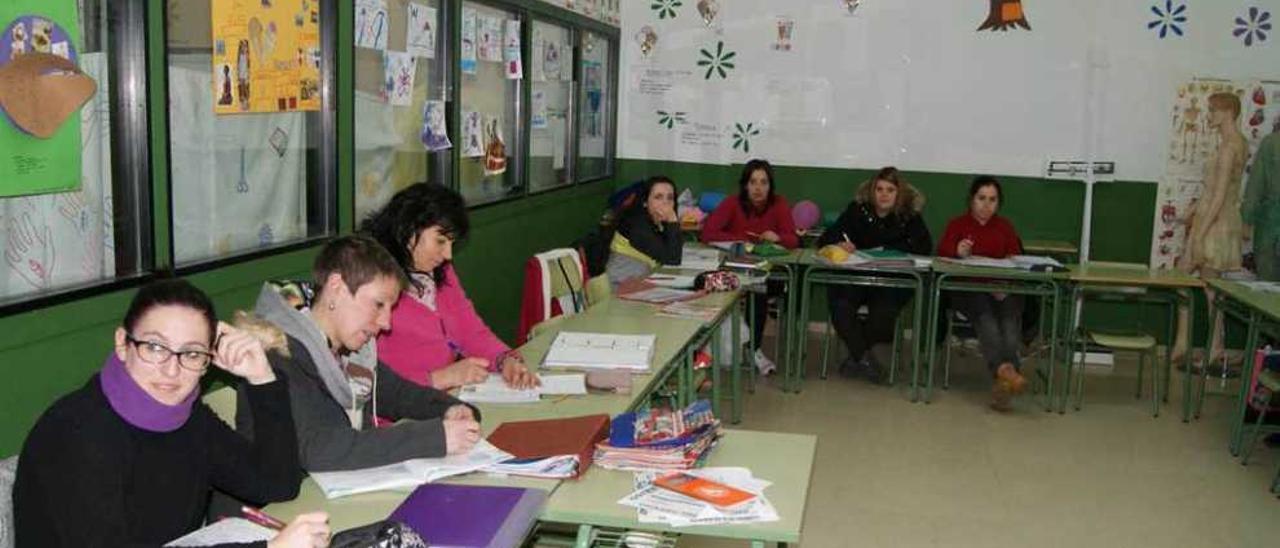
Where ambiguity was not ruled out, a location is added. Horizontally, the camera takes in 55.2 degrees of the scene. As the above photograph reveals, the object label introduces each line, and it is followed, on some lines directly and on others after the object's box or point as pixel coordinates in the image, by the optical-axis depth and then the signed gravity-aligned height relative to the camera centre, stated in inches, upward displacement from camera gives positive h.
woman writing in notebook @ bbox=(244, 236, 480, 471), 104.7 -21.6
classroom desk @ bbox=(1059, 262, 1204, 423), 254.1 -30.3
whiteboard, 314.5 +12.0
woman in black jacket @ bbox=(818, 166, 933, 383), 282.7 -27.0
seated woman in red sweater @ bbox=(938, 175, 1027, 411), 259.0 -37.1
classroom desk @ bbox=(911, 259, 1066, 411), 257.3 -32.7
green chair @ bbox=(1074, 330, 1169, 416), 255.0 -43.4
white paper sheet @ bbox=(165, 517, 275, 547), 86.3 -30.6
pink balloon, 328.5 -24.2
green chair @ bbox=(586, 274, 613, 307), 211.9 -30.1
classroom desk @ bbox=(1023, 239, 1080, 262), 316.2 -29.9
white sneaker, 283.7 -55.8
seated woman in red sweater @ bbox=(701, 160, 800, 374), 297.6 -22.6
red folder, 110.7 -30.1
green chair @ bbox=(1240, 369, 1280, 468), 215.2 -48.8
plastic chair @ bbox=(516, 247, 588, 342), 202.2 -28.7
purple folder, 89.8 -30.7
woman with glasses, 80.0 -23.5
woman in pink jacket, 145.5 -23.2
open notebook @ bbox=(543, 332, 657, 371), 152.9 -29.9
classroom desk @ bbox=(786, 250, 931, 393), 266.1 -33.3
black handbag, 82.6 -28.8
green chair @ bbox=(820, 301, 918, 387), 280.1 -51.2
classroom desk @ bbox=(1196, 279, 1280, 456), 221.6 -33.4
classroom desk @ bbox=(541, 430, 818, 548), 98.7 -31.9
